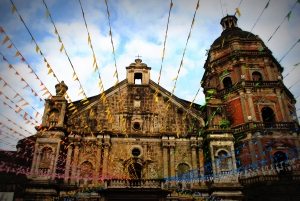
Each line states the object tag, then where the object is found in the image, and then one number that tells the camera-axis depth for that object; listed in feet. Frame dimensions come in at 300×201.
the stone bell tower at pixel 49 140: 50.93
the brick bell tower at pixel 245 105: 56.90
